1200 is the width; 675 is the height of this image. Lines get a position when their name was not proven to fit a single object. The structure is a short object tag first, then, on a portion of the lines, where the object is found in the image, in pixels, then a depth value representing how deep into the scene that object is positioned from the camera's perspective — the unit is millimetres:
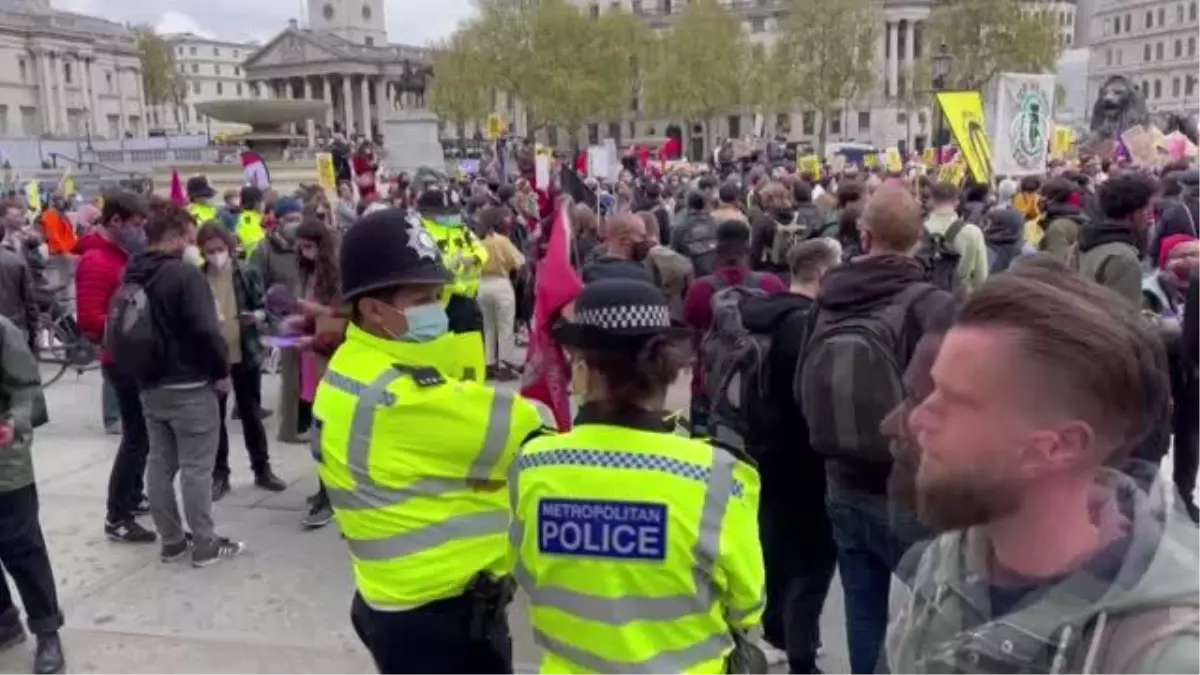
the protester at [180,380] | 5672
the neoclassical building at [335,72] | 109938
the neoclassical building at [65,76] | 92750
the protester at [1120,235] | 5332
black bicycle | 11180
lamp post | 23673
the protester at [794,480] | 4320
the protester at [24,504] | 4570
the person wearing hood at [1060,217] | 7156
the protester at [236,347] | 7395
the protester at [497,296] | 10484
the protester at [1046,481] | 1304
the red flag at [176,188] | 13091
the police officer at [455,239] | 8406
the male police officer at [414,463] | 2773
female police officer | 2324
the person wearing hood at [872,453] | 3662
